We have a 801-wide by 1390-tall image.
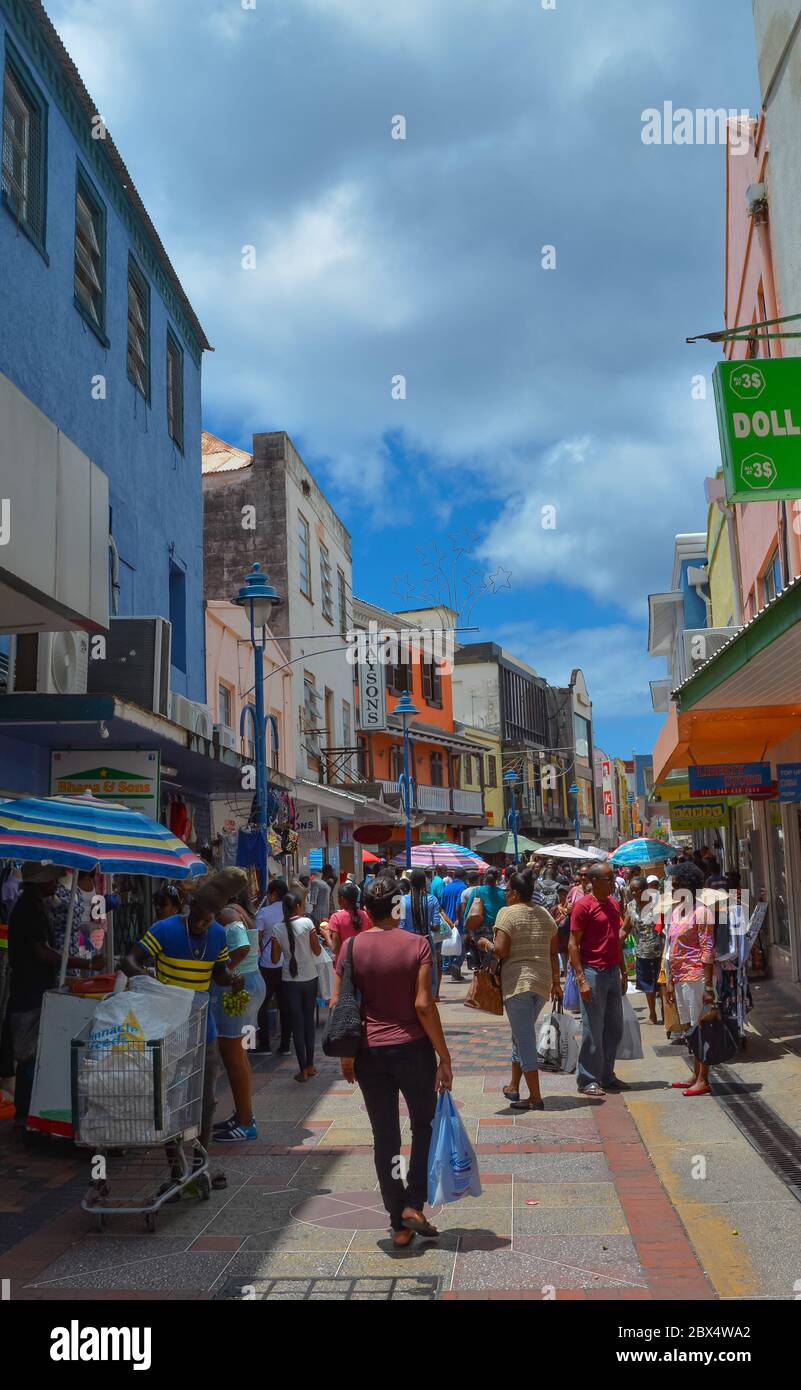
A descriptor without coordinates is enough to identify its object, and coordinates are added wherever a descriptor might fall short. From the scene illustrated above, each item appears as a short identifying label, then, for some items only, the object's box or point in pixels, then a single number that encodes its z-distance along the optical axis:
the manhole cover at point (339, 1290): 4.92
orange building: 40.16
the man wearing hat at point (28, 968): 7.70
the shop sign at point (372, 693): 34.84
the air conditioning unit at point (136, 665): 12.30
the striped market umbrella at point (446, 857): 23.09
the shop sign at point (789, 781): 12.60
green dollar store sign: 8.72
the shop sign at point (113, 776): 11.39
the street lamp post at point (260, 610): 13.81
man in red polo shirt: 9.20
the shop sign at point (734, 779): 14.47
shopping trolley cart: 5.84
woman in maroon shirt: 5.62
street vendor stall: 6.80
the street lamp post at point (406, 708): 27.16
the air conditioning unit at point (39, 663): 10.18
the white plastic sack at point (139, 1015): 5.93
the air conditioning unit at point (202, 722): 14.88
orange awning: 12.49
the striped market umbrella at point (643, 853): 19.45
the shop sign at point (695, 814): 21.78
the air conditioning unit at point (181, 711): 14.16
